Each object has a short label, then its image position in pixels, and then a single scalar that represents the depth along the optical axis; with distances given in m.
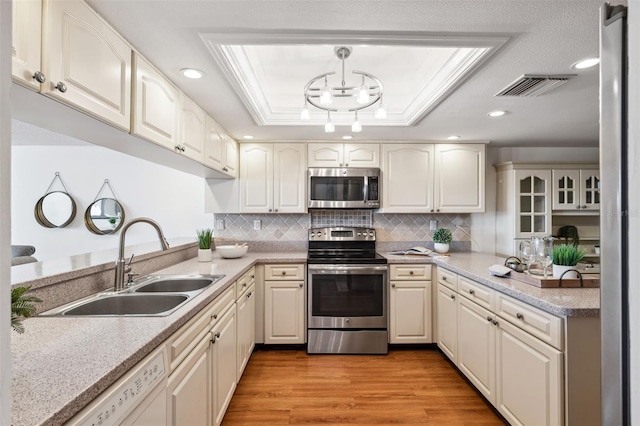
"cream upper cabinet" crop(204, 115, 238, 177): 2.44
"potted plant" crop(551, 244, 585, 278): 1.71
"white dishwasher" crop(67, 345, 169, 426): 0.75
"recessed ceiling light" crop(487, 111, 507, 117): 2.42
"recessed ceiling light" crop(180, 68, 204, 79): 1.73
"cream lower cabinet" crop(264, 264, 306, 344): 2.94
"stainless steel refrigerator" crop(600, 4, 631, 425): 0.47
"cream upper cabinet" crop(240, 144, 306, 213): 3.27
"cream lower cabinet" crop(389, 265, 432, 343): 2.94
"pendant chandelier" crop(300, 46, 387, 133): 1.69
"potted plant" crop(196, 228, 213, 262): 2.62
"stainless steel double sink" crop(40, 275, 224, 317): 1.38
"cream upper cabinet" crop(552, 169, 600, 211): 3.44
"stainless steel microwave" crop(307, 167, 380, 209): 3.23
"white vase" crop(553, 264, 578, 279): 1.71
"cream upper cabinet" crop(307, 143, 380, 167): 3.29
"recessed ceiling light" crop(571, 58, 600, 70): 1.62
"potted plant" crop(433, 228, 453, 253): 3.34
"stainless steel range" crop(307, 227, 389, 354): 2.87
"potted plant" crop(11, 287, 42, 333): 0.71
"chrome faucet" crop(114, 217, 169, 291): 1.64
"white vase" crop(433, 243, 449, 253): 3.33
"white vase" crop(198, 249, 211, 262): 2.62
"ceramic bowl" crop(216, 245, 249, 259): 2.83
